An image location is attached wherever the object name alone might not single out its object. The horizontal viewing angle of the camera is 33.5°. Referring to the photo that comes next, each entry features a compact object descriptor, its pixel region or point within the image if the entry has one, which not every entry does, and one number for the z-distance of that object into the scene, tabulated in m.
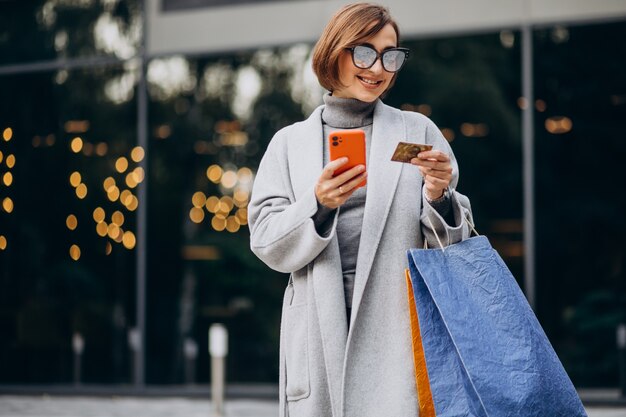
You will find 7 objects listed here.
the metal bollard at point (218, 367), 9.28
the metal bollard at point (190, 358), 11.85
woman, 2.66
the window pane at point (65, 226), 12.07
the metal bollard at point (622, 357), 9.80
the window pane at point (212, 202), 11.48
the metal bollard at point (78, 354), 12.24
